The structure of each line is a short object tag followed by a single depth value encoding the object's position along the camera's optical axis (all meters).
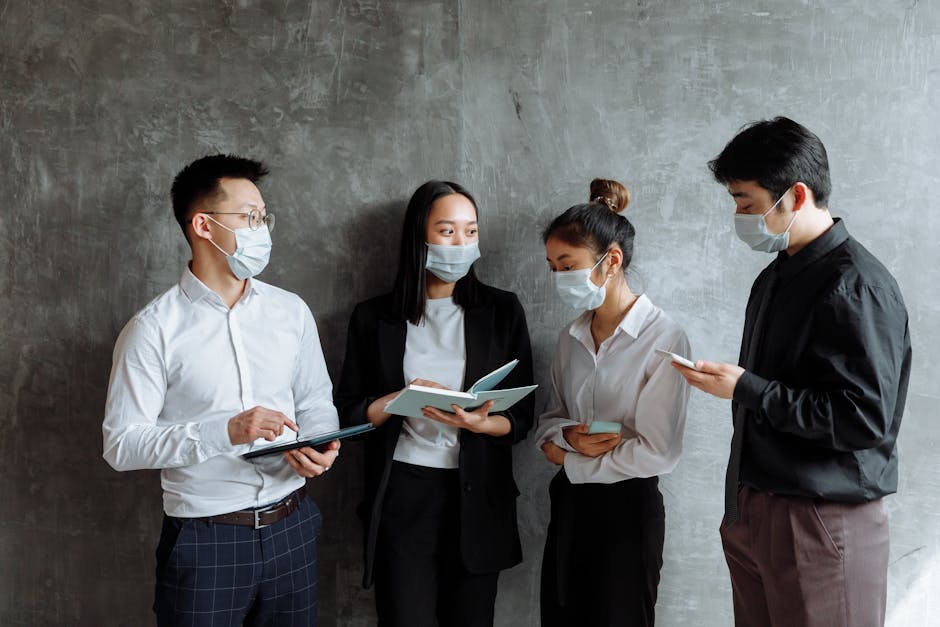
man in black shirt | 1.69
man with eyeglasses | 1.95
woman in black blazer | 2.26
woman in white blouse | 2.08
